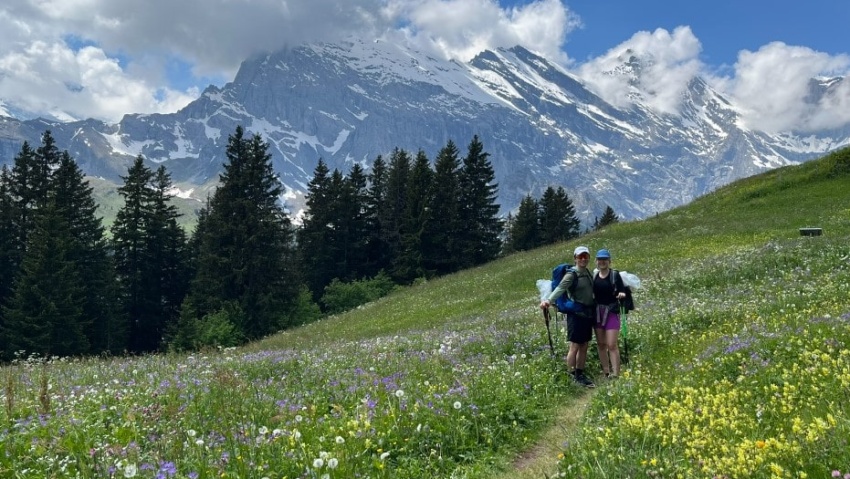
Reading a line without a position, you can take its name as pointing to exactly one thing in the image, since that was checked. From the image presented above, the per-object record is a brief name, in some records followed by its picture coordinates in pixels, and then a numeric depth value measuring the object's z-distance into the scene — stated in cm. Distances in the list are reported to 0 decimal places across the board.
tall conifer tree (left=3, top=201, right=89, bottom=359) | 3697
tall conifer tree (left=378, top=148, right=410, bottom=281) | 6209
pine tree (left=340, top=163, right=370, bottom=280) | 6222
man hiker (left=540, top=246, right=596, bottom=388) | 984
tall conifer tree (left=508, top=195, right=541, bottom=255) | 8269
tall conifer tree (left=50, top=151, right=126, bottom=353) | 4372
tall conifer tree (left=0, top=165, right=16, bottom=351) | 4400
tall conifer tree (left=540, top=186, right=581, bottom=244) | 8375
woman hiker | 985
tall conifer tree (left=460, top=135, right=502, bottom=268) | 6022
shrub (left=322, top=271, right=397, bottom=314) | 4806
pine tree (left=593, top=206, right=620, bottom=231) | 10034
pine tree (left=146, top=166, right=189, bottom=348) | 5156
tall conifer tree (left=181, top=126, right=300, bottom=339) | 4403
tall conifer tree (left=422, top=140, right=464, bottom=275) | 5669
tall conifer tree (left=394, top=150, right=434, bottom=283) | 5528
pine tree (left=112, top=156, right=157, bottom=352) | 5028
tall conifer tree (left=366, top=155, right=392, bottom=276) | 6359
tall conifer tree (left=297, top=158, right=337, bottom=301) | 6178
